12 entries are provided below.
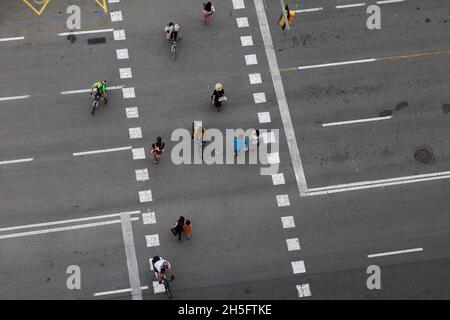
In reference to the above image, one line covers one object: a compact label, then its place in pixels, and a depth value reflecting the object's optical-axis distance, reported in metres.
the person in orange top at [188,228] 38.41
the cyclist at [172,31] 42.34
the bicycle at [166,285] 37.91
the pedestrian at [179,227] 38.41
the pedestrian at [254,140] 40.94
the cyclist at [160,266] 37.28
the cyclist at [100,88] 40.53
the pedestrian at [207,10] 42.84
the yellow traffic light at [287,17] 40.47
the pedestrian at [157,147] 39.78
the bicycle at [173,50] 42.62
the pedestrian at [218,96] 40.81
